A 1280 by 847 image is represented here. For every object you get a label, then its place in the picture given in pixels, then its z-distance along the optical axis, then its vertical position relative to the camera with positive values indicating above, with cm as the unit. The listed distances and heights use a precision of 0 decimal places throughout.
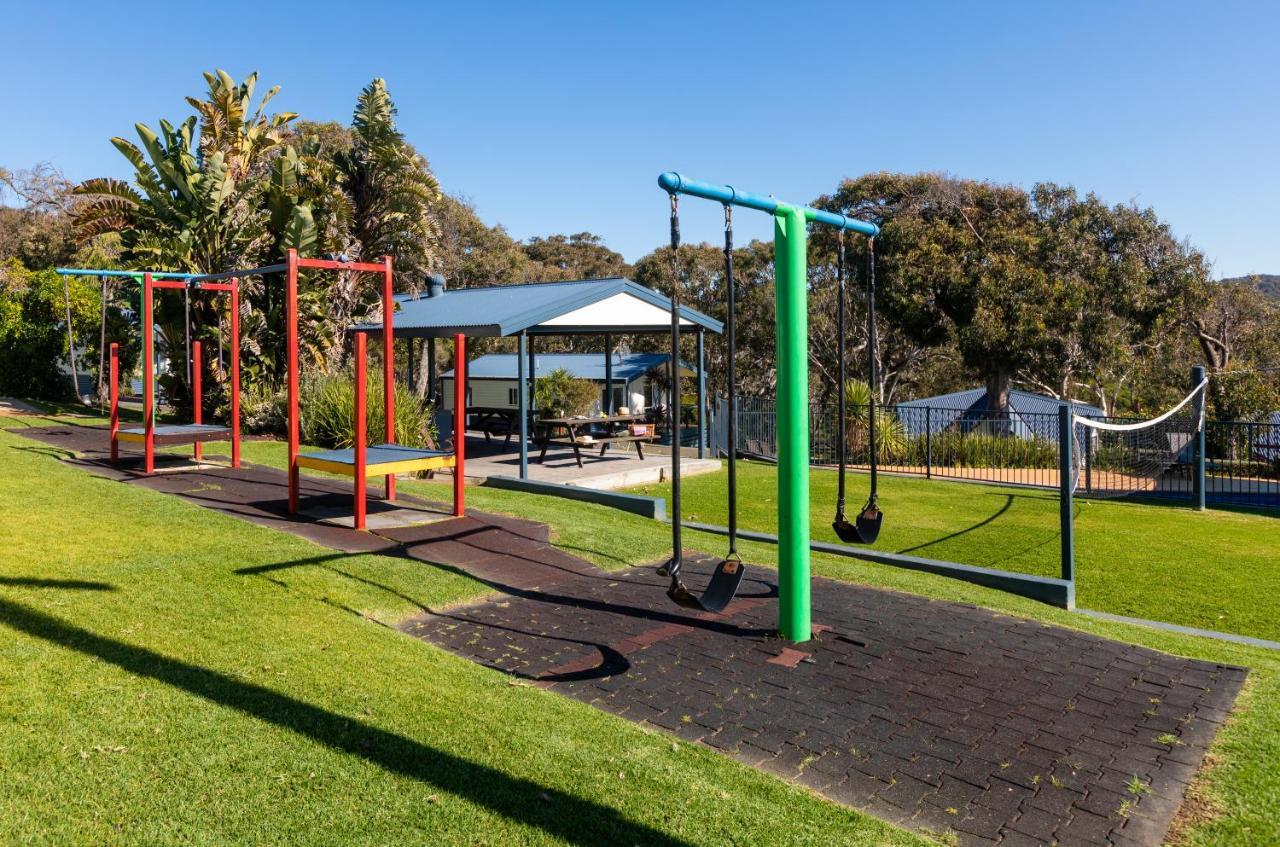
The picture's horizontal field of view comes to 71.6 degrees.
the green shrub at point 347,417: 1442 +1
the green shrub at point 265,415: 1755 +7
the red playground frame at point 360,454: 830 -38
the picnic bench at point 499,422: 2000 -14
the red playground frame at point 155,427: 1123 -5
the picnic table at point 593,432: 1606 -36
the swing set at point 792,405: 556 +5
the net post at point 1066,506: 786 -86
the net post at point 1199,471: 1447 -103
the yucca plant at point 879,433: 2022 -48
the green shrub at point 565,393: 2500 +64
